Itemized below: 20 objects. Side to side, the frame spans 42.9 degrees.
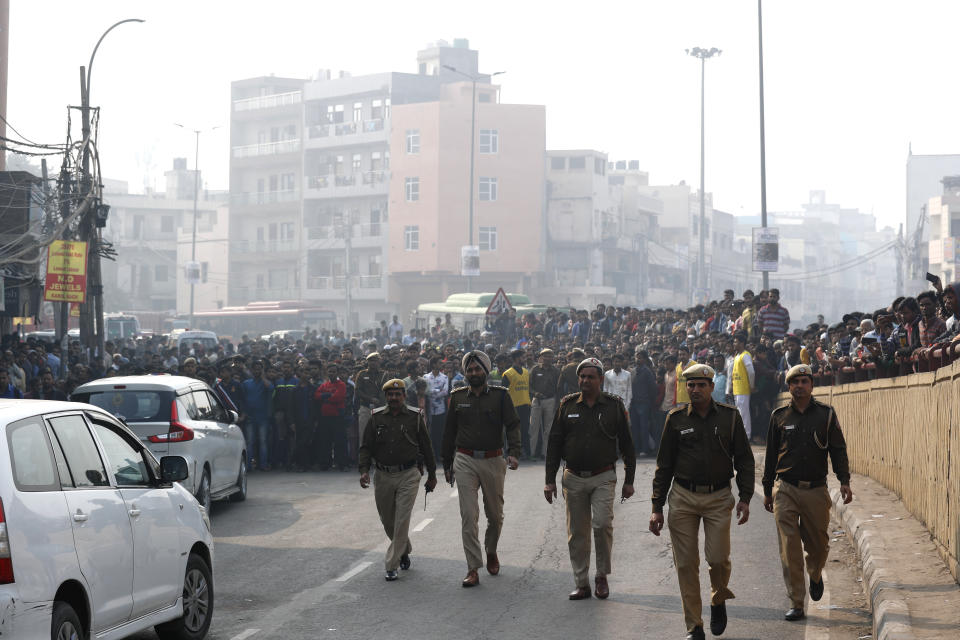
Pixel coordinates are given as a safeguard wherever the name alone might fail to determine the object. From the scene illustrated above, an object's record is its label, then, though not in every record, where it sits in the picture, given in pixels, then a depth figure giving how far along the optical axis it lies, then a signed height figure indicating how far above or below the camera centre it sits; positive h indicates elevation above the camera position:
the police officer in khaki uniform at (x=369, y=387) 18.82 -1.23
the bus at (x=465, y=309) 46.97 -0.02
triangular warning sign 35.09 +0.16
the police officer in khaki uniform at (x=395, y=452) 10.80 -1.28
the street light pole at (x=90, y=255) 27.34 +1.11
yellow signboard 24.84 +0.63
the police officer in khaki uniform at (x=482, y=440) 10.52 -1.13
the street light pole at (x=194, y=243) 84.14 +4.40
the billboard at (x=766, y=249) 33.19 +1.77
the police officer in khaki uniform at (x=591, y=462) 9.59 -1.20
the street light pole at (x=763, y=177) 34.66 +3.88
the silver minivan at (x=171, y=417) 13.59 -1.28
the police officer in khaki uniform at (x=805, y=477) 8.88 -1.19
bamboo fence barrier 9.37 -1.29
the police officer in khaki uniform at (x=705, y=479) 8.18 -1.13
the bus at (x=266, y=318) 71.06 -0.73
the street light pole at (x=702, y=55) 70.19 +15.52
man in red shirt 20.78 -1.93
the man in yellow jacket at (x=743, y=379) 21.12 -1.14
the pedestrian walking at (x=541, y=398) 21.72 -1.57
